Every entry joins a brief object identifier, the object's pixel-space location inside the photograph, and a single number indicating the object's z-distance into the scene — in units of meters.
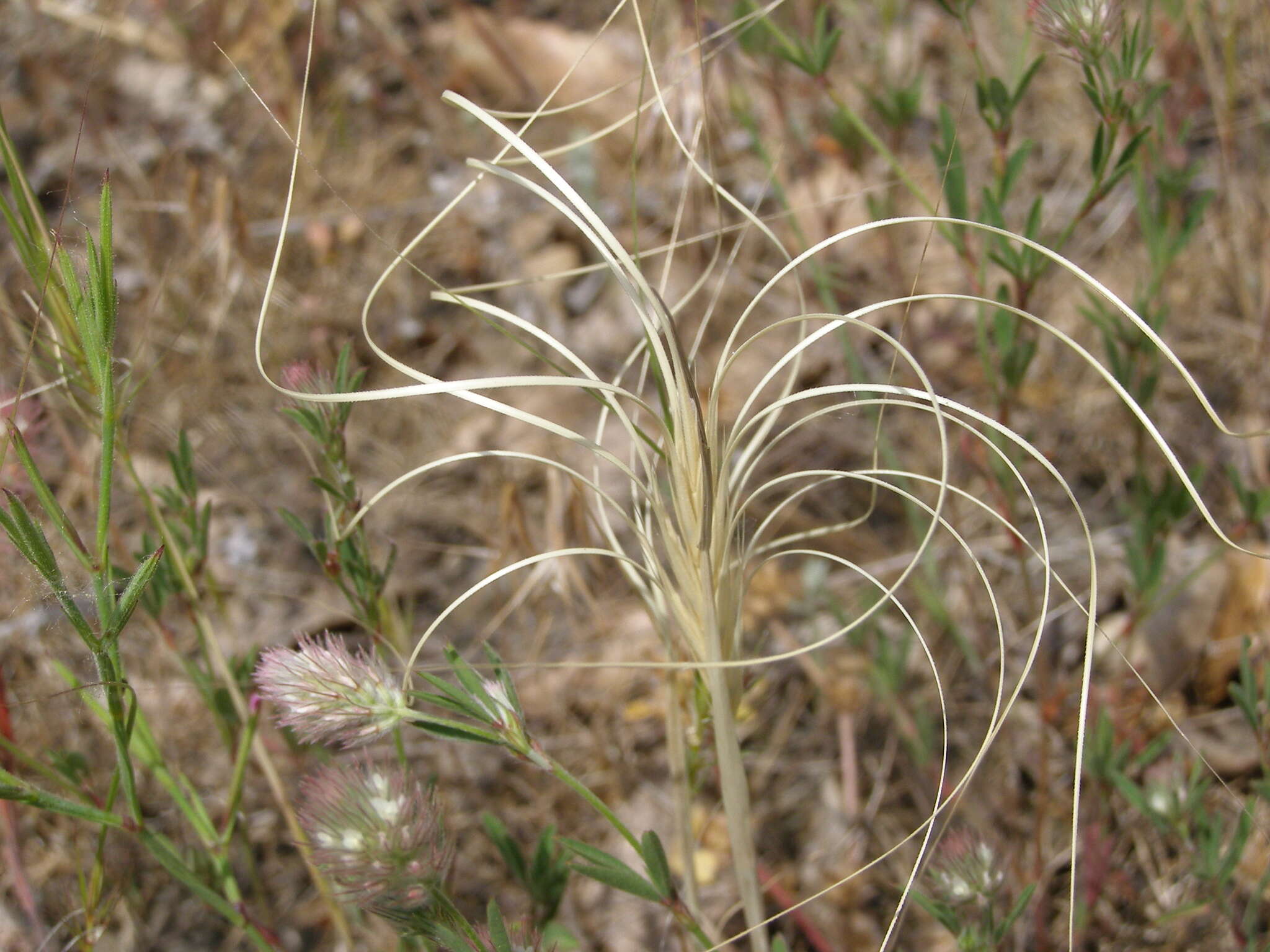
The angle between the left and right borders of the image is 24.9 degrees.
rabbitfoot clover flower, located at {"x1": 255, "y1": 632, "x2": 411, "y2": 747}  0.24
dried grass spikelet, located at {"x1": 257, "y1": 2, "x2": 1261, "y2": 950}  0.24
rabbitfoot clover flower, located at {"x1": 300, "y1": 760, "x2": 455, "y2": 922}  0.24
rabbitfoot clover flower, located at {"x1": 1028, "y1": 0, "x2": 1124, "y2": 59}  0.26
